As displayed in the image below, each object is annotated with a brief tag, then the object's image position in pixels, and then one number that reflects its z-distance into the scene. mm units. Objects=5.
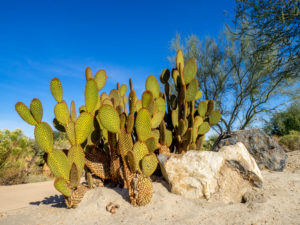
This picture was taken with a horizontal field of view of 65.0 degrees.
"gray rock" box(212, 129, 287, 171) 4258
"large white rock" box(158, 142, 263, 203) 2684
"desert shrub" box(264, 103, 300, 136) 12723
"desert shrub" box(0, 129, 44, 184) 5629
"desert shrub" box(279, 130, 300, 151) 8125
